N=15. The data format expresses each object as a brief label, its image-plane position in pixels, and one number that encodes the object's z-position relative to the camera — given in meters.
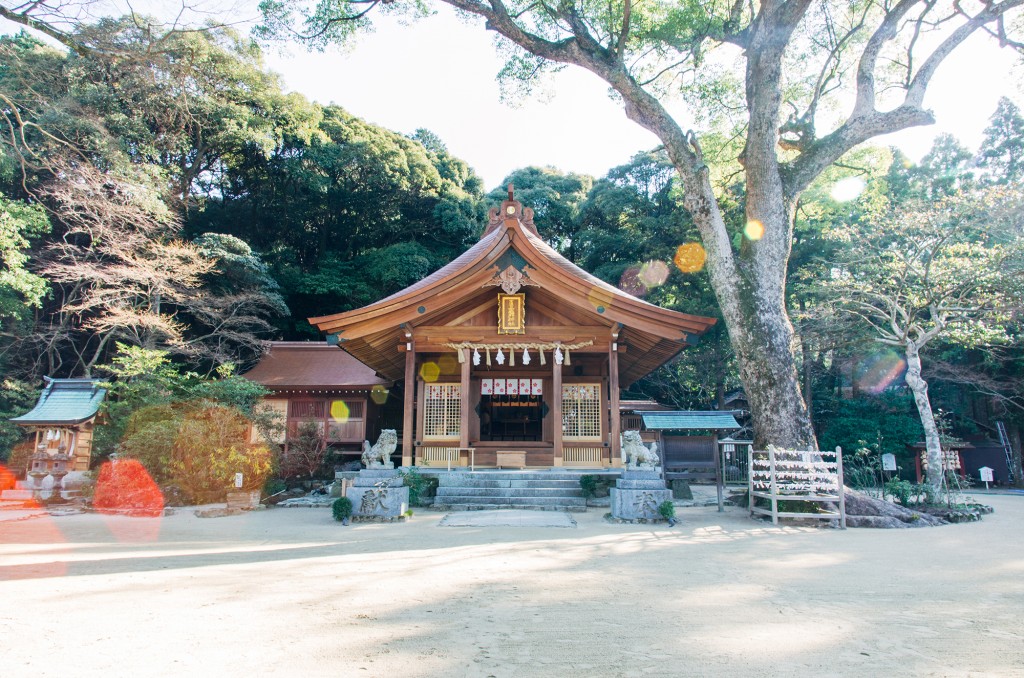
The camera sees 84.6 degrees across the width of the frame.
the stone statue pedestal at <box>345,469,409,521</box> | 8.34
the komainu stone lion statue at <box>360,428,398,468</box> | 9.20
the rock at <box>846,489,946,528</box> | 8.12
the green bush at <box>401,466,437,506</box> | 10.10
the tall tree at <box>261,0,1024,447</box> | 9.28
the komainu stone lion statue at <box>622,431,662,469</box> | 8.65
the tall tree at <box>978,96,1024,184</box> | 23.30
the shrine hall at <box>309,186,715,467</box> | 11.34
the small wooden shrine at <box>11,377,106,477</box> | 10.66
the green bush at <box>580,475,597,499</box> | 10.27
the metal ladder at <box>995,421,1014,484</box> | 17.95
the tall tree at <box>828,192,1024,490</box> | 11.88
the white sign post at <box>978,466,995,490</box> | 17.00
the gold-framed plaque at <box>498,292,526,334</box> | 11.82
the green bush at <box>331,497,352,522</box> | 8.09
